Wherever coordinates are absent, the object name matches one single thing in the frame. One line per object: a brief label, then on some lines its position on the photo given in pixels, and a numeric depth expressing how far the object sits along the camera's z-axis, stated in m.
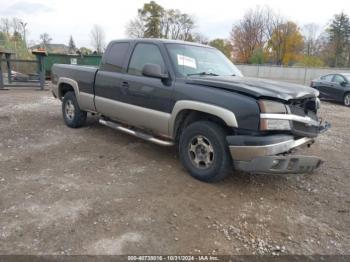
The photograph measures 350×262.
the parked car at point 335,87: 12.97
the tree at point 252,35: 58.72
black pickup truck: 3.48
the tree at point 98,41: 61.77
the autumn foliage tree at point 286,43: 55.59
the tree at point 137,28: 52.84
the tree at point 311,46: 61.09
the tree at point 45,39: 57.47
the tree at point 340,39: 55.59
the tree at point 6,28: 40.53
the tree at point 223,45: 61.12
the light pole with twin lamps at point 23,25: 44.25
